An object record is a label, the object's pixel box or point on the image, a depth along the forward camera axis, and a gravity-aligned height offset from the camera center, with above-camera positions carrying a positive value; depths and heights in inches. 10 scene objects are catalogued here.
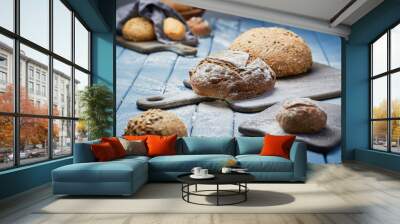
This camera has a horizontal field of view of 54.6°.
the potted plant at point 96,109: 293.0 +5.0
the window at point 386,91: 303.4 +19.0
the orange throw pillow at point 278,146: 241.9 -19.7
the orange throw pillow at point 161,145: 252.5 -19.6
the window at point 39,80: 190.1 +21.3
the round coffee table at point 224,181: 168.2 -28.9
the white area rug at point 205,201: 158.6 -39.2
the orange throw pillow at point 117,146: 230.7 -18.4
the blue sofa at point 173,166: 184.7 -27.6
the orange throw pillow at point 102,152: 214.7 -20.3
